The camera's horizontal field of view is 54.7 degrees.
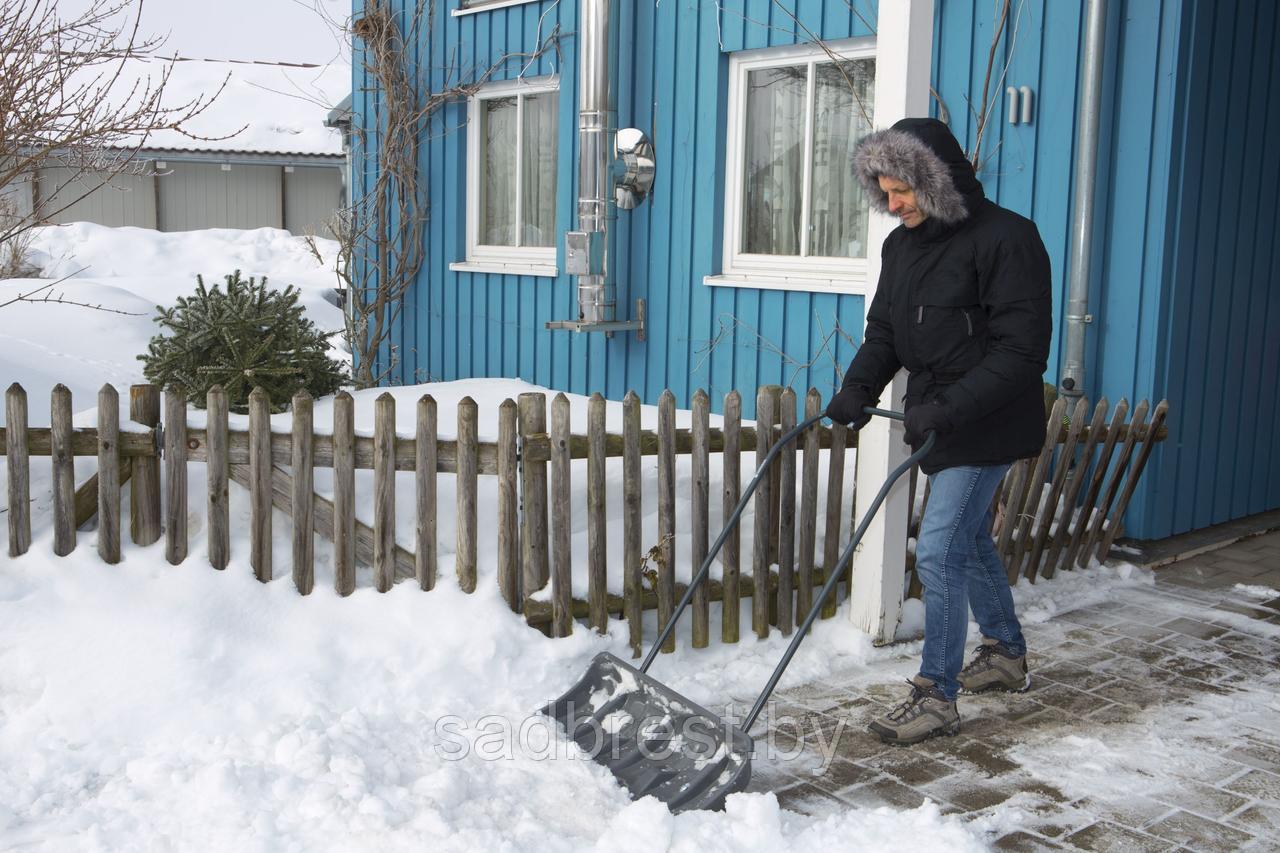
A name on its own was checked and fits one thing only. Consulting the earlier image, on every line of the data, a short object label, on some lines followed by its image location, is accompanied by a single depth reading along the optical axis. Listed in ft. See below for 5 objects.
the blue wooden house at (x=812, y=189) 20.65
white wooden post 15.51
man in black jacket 12.55
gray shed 85.10
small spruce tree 20.81
